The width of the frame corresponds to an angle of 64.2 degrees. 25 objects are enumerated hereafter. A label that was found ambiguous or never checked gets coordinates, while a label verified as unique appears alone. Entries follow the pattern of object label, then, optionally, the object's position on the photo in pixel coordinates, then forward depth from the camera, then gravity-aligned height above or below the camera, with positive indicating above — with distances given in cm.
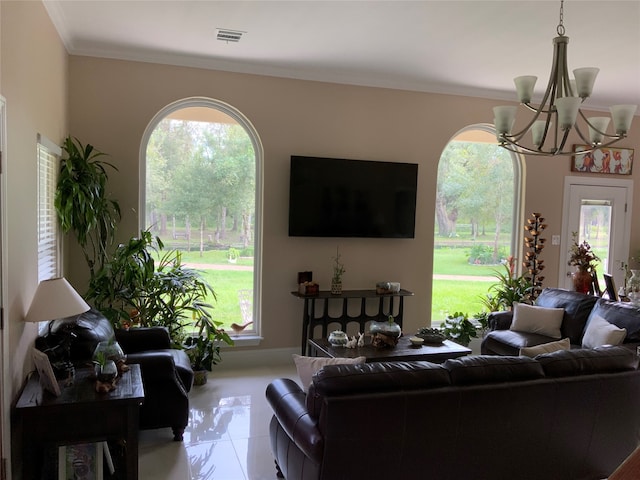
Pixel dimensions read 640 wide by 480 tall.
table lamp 277 -53
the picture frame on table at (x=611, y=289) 518 -63
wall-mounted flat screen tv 513 +21
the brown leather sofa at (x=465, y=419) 225 -94
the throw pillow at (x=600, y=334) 397 -85
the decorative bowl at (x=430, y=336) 421 -96
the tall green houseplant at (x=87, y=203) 398 +5
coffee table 380 -102
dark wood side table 255 -108
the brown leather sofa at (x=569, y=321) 413 -85
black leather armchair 316 -107
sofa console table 513 -96
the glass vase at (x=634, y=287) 508 -61
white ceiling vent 400 +143
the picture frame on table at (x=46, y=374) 262 -86
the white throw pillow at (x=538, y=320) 470 -90
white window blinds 350 -4
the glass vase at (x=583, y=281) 536 -59
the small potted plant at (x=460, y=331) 540 -116
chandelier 299 +73
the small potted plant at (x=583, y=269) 537 -46
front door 620 +8
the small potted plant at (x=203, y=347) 448 -119
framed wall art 620 +80
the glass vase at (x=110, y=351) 285 -80
